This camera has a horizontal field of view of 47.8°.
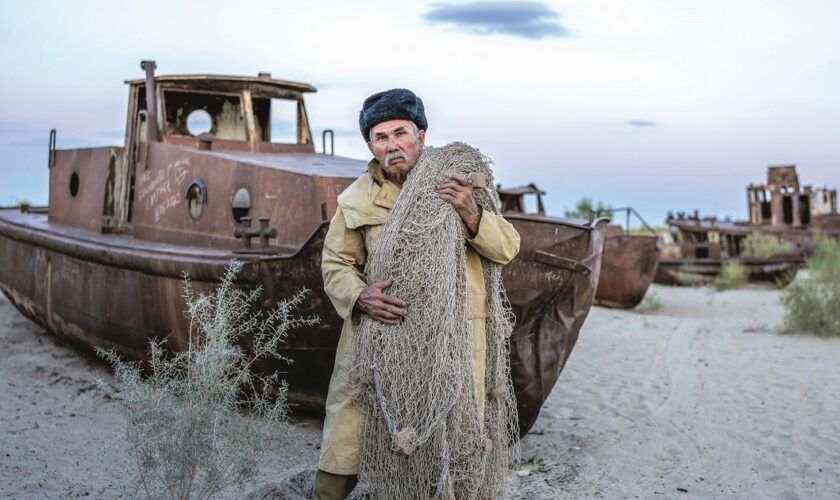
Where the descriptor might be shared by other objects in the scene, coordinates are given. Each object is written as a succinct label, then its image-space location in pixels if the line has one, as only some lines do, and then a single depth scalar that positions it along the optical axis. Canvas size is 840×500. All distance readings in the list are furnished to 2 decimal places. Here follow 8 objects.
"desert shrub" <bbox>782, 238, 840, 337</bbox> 11.45
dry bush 4.15
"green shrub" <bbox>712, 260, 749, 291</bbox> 18.12
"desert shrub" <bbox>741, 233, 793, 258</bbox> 20.52
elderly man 3.66
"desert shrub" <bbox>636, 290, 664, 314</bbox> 14.77
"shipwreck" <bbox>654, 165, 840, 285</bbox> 19.03
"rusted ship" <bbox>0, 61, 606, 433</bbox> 5.51
